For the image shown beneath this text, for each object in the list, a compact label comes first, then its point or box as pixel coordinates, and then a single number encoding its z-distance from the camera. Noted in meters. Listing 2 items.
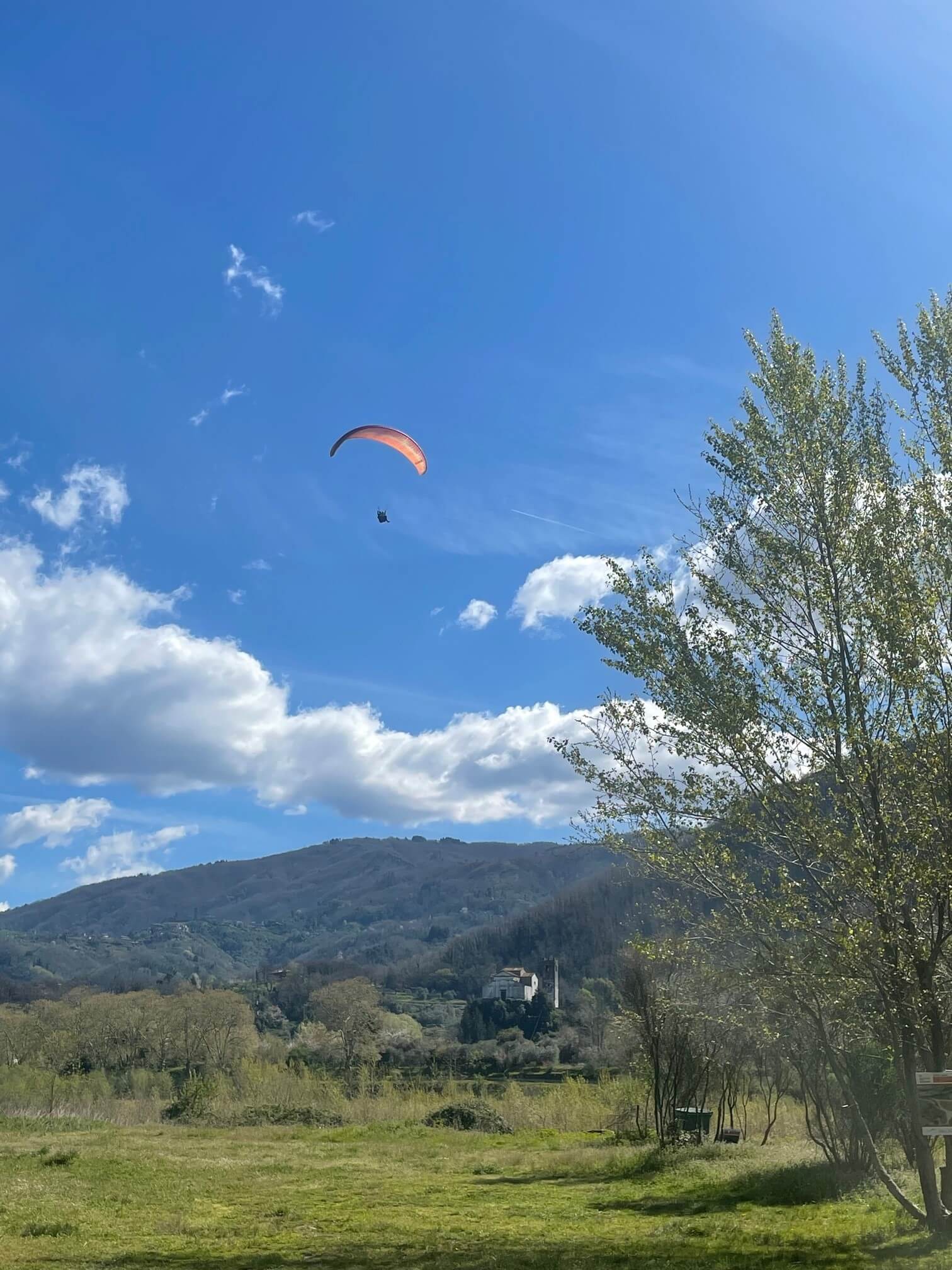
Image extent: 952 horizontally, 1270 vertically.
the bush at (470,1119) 45.72
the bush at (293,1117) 50.16
